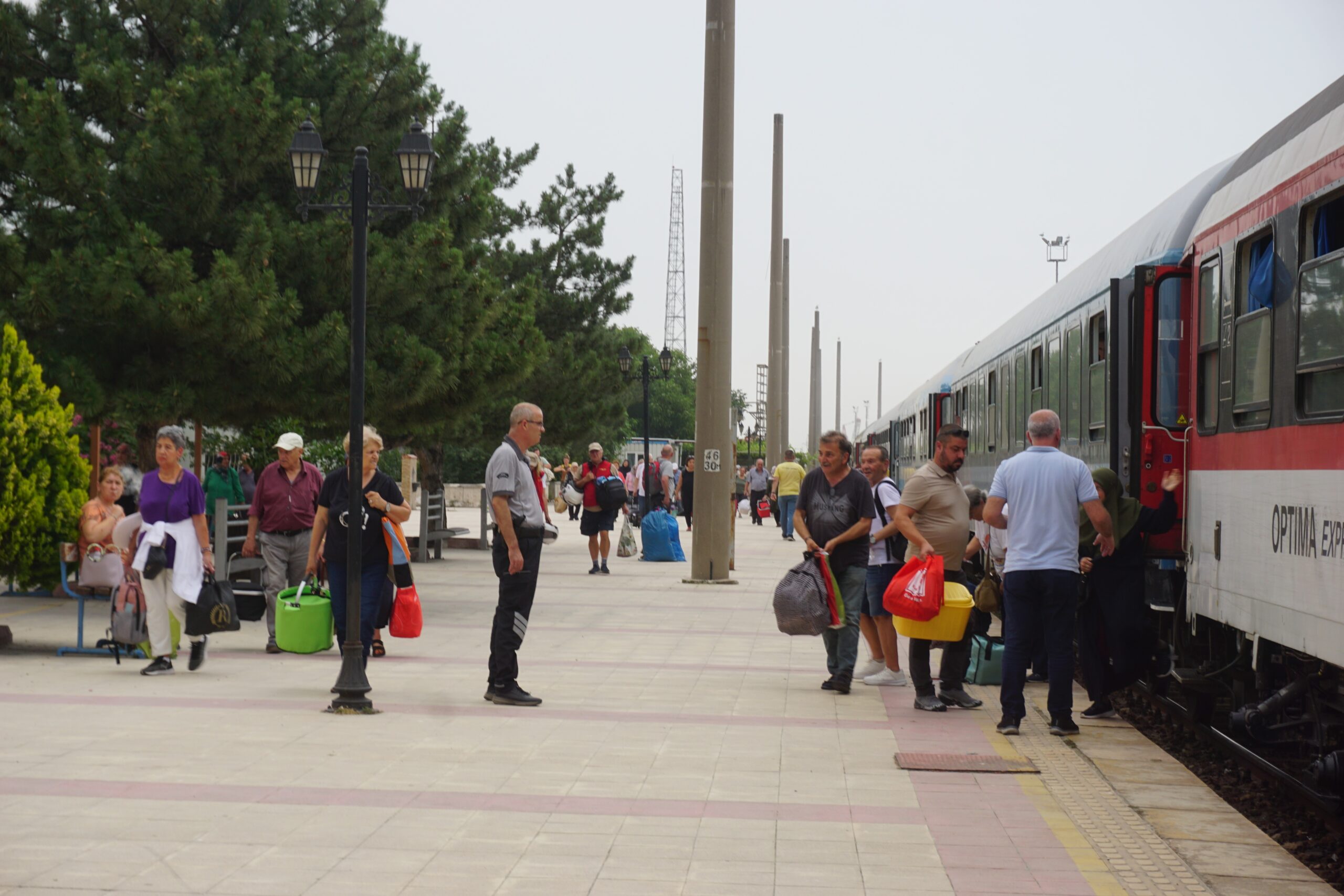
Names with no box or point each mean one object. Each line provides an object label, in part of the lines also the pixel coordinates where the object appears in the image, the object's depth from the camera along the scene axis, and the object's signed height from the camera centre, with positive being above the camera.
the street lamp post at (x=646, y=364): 30.57 +2.35
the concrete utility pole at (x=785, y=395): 50.19 +2.88
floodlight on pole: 62.16 +9.55
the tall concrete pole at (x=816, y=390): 72.38 +4.42
